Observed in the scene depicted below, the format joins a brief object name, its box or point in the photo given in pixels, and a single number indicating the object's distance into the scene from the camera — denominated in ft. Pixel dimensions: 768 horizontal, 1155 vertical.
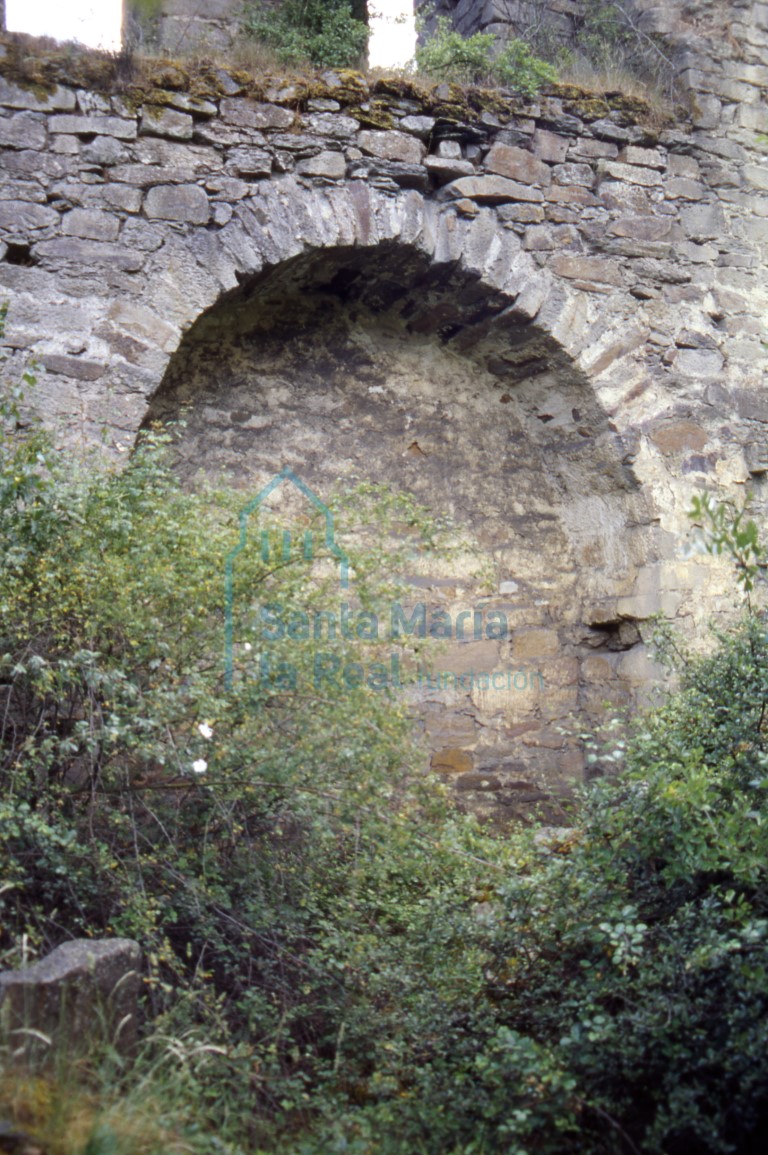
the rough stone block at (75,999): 7.13
